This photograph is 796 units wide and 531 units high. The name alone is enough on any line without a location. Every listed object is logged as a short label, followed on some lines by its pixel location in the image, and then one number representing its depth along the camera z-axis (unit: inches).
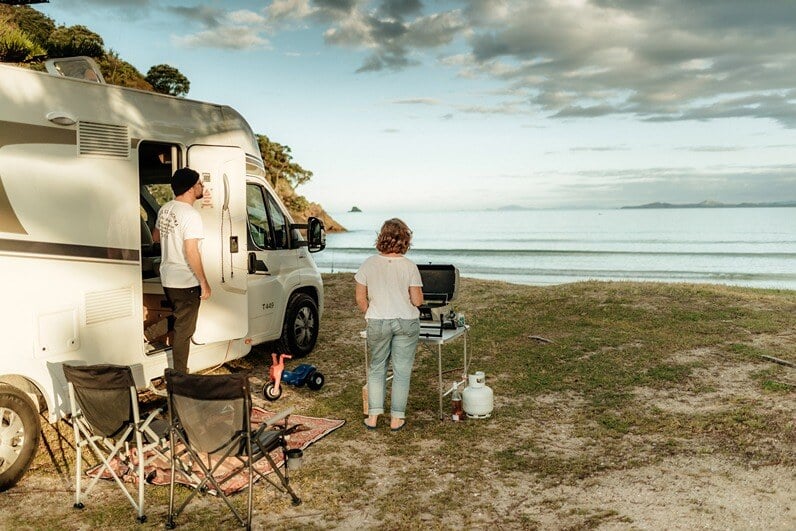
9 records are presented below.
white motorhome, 188.2
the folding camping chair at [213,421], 157.5
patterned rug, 190.2
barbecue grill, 260.1
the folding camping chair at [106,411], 168.2
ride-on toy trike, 272.5
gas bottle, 249.4
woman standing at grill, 226.8
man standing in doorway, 228.5
